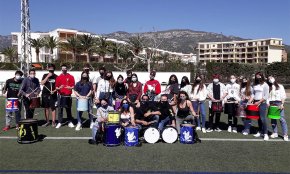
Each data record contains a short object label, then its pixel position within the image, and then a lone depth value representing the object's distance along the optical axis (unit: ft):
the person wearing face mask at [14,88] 30.22
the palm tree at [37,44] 207.62
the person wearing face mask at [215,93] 29.96
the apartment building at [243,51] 373.40
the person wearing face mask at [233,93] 29.86
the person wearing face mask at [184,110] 27.84
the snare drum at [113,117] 25.23
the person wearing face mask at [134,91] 30.26
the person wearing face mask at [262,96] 26.94
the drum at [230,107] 29.94
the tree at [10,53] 208.59
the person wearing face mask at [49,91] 31.81
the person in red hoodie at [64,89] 32.01
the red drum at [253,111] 27.76
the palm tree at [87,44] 196.83
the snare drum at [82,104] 30.89
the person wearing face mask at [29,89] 30.50
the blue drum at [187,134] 25.27
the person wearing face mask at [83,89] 31.40
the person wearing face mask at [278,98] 26.81
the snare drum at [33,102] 30.94
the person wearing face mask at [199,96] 30.37
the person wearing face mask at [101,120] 25.36
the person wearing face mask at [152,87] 32.22
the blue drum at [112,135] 24.30
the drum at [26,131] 24.82
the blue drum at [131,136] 24.44
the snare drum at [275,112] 26.81
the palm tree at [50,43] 206.89
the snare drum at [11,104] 29.84
